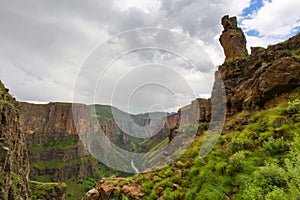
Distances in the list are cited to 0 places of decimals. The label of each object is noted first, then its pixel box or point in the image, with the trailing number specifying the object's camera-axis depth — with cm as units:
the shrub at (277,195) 623
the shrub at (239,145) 1280
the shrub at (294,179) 582
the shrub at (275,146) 1048
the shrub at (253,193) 724
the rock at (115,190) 1085
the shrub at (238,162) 1043
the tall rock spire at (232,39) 3634
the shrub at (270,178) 763
